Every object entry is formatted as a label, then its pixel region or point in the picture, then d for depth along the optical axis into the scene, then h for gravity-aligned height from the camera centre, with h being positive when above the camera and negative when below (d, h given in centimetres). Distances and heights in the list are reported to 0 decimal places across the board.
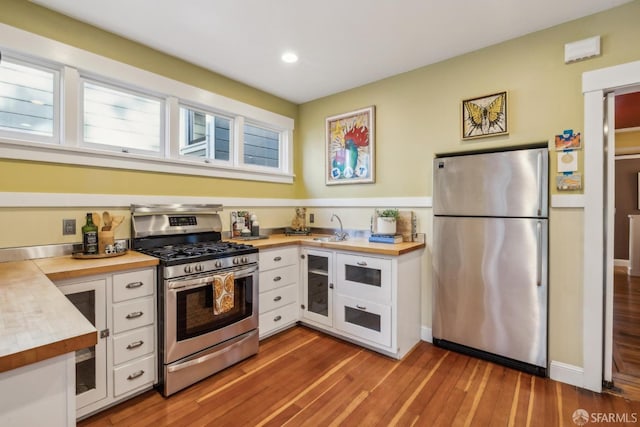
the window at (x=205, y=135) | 287 +76
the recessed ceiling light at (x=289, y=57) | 263 +137
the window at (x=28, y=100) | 196 +75
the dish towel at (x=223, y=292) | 217 -59
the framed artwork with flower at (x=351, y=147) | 320 +71
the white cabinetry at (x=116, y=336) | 173 -78
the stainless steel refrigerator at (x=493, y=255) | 219 -34
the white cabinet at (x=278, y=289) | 275 -74
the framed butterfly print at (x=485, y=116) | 239 +79
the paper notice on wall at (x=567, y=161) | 210 +36
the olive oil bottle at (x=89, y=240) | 203 -20
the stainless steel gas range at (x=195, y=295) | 199 -60
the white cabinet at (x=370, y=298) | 244 -76
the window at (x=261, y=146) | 341 +77
